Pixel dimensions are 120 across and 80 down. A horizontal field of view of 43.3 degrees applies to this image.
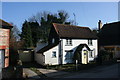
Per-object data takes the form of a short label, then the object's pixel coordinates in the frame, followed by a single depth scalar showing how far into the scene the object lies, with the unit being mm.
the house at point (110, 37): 34938
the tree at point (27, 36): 40862
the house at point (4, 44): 14624
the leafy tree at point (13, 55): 19391
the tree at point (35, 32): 46078
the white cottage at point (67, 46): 24812
